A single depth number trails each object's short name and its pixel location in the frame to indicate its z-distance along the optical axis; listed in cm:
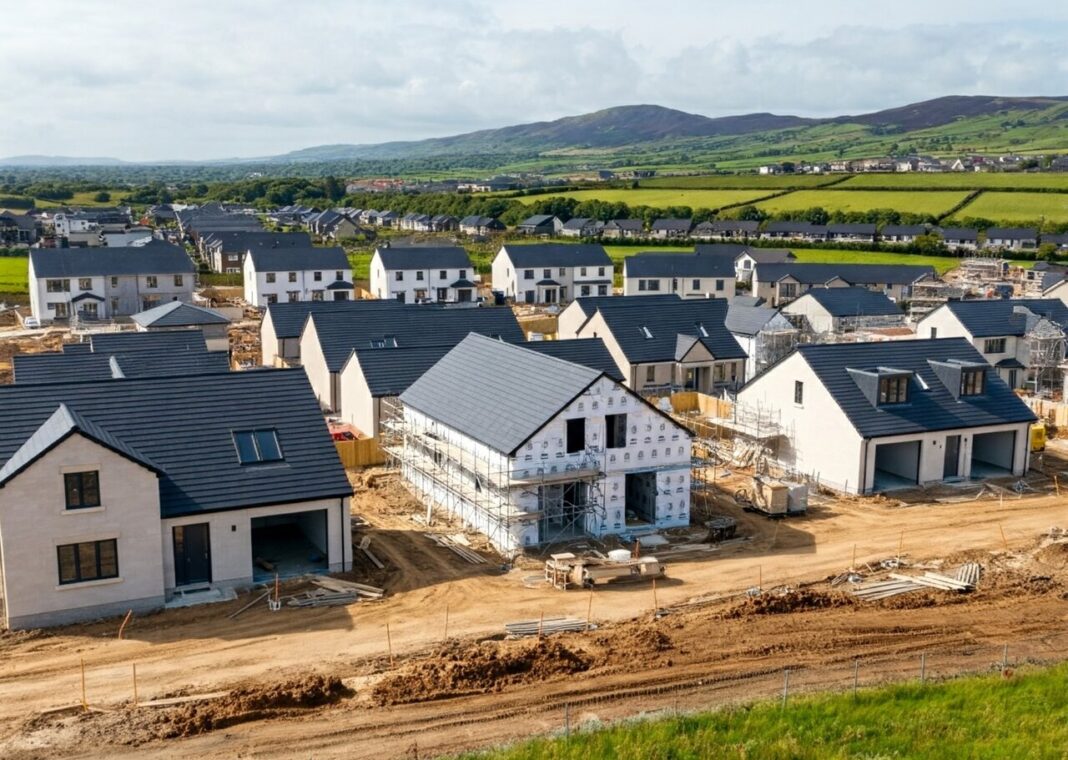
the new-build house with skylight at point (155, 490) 2342
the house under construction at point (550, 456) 2970
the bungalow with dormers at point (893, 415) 3638
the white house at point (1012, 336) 5588
